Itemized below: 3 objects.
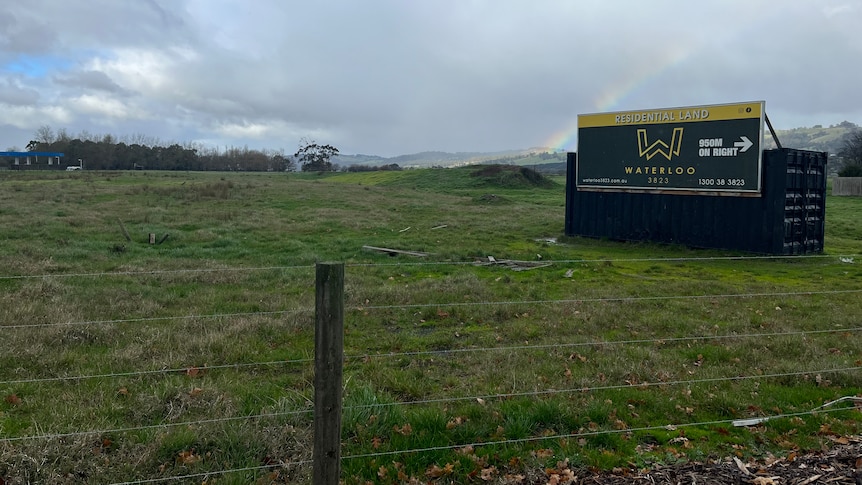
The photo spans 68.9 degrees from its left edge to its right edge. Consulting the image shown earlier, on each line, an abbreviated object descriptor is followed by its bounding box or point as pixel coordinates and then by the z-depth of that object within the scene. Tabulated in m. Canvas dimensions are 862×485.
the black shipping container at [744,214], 17.31
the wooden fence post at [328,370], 3.78
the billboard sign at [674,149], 17.56
